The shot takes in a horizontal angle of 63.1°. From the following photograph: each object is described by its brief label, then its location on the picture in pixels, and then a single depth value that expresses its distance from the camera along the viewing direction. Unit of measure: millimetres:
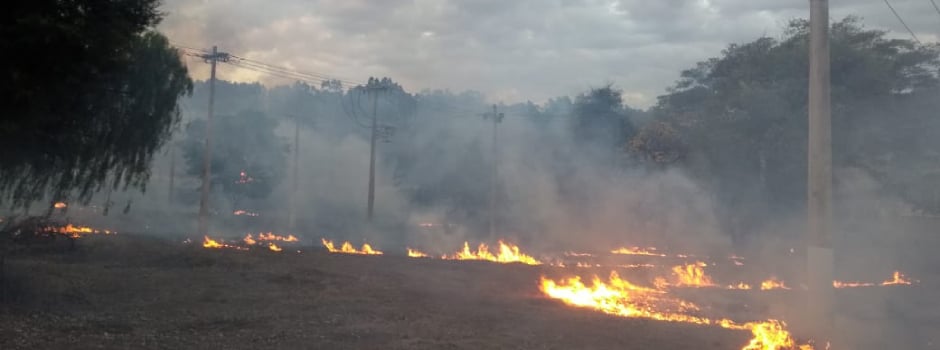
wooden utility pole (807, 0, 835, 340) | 10938
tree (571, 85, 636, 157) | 49594
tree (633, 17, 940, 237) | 24203
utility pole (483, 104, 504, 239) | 39812
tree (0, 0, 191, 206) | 9016
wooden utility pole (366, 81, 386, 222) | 39188
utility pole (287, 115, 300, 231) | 46156
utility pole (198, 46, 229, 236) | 30375
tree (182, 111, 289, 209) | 51375
